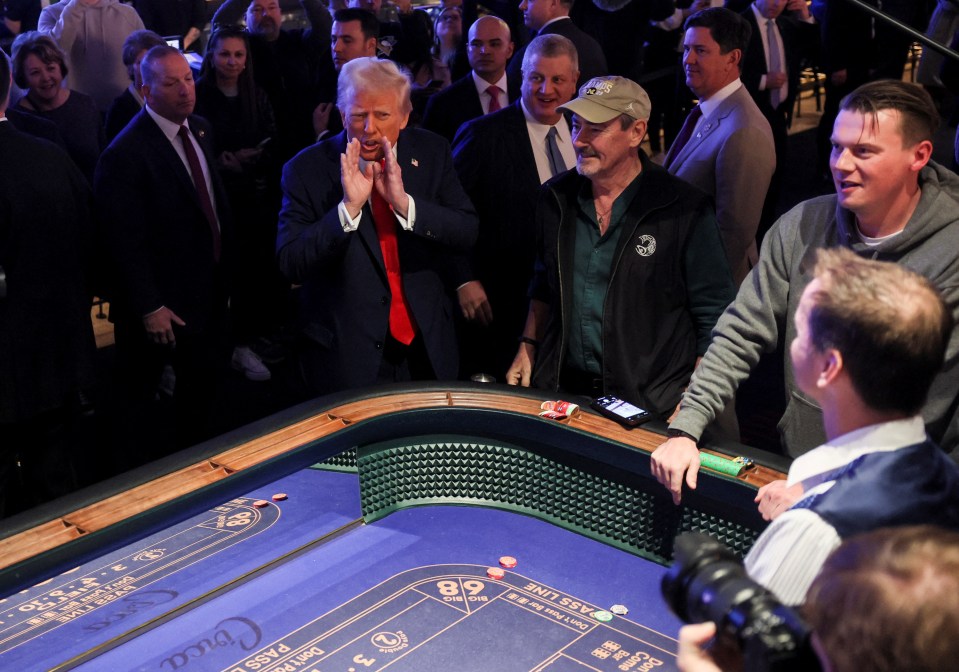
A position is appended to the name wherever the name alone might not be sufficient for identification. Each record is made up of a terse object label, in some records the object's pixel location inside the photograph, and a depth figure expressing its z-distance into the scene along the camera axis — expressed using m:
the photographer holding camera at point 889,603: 0.91
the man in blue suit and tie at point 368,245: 3.11
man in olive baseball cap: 2.88
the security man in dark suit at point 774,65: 6.04
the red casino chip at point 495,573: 2.30
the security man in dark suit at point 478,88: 4.80
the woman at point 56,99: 4.51
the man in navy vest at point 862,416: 1.34
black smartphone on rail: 2.50
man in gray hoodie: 2.20
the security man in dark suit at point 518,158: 3.96
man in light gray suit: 3.81
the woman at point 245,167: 4.97
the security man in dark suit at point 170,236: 3.81
